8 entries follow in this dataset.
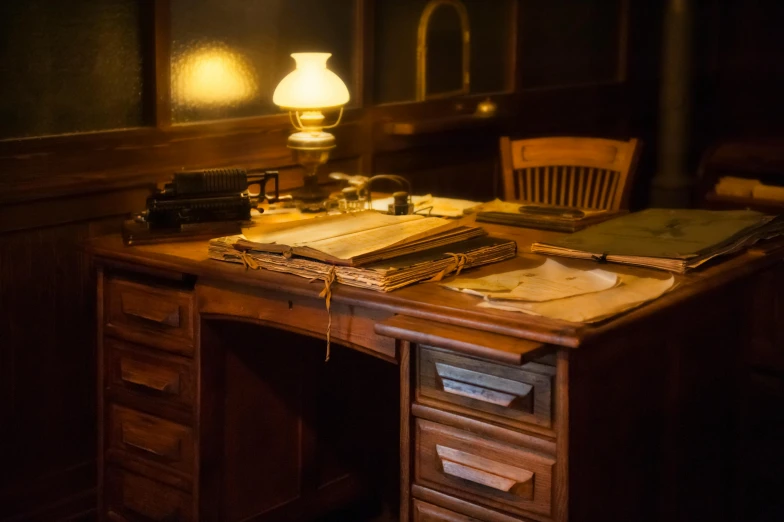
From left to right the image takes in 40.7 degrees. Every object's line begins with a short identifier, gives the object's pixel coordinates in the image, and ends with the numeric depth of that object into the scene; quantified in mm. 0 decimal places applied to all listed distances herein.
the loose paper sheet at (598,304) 1868
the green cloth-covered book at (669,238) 2248
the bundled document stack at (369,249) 2113
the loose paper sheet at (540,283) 2002
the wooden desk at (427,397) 1896
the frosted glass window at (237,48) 3047
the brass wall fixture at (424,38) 4012
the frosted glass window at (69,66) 2627
